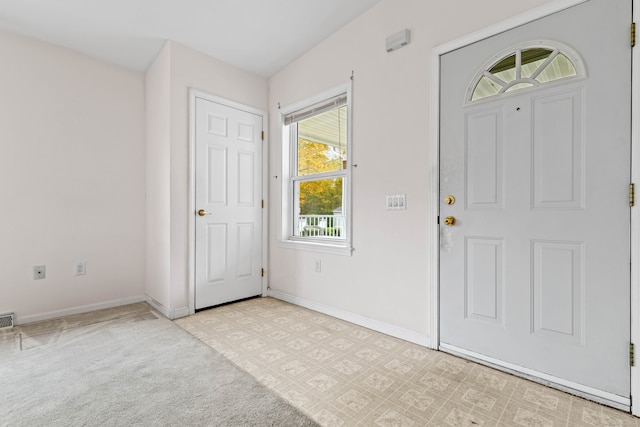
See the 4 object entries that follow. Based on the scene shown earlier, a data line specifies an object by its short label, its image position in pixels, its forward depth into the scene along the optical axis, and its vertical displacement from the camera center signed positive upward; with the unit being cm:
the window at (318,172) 306 +43
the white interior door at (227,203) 316 +9
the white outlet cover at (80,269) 310 -59
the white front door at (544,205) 160 +4
